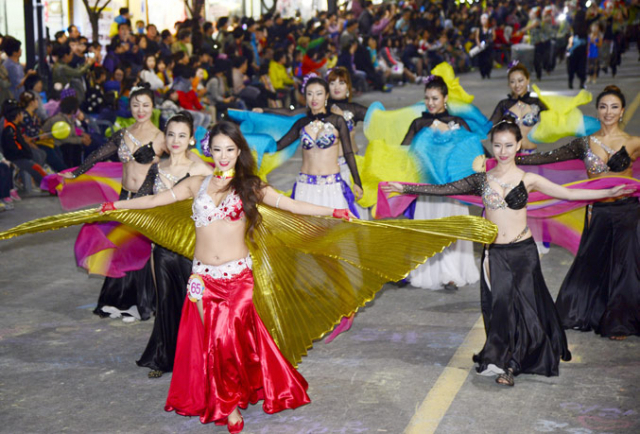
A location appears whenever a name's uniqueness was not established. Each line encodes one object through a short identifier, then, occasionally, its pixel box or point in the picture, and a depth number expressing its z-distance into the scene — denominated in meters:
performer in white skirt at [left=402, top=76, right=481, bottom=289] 8.49
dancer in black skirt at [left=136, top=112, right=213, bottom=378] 6.77
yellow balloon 13.55
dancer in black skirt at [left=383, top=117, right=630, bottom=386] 6.49
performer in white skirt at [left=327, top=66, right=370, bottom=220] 8.77
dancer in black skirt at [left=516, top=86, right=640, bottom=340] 7.35
